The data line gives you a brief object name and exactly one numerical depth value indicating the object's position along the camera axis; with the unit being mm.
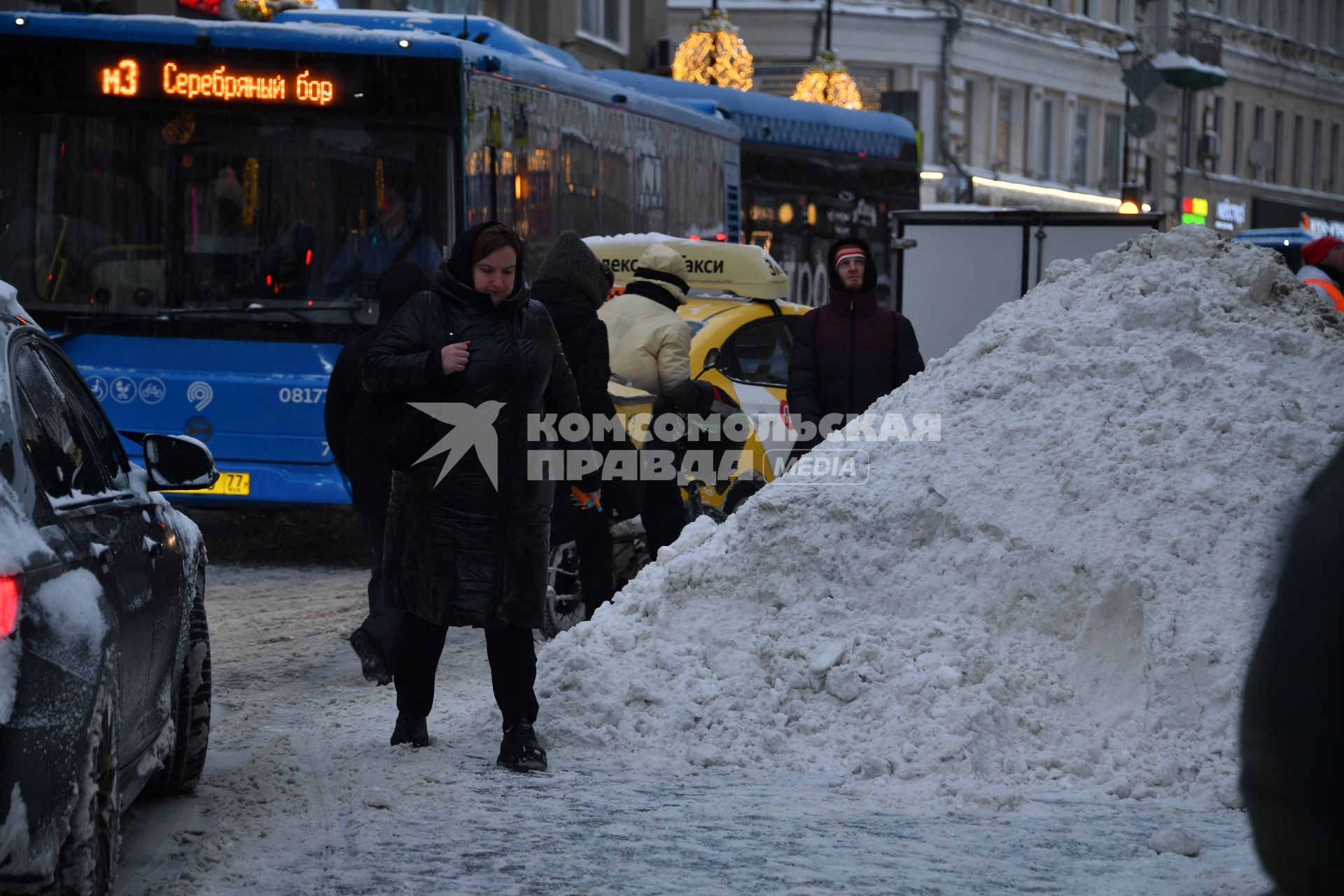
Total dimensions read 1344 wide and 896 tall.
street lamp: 46844
